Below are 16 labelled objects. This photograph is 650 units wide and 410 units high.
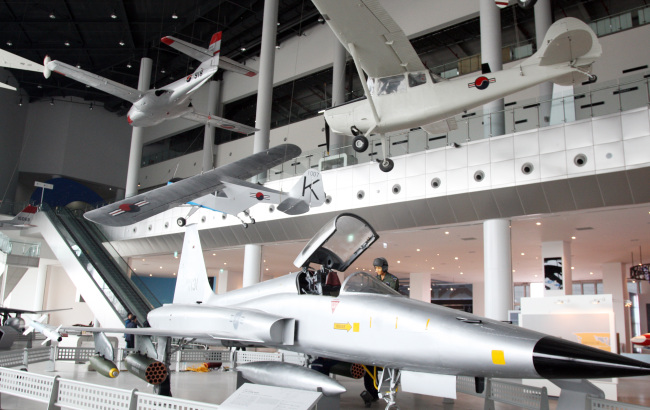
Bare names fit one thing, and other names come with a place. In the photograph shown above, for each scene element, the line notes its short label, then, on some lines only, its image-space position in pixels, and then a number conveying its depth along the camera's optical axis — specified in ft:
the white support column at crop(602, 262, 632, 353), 75.10
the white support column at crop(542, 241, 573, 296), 54.44
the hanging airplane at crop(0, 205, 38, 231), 84.48
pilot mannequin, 24.97
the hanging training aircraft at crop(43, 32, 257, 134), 48.70
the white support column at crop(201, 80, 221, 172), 95.81
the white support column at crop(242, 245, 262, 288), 68.18
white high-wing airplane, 30.45
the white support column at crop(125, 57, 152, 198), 95.91
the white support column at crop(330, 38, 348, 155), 70.59
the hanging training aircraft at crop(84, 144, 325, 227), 34.94
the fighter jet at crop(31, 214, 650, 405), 13.03
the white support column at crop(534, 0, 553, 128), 55.57
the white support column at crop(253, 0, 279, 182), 67.46
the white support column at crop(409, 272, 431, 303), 95.29
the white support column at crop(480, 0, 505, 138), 46.24
